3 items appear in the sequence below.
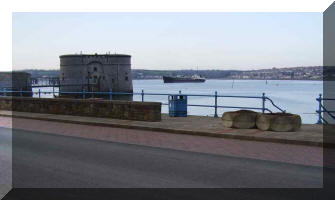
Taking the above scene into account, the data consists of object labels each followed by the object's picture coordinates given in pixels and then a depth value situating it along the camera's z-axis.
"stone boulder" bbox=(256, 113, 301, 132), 13.45
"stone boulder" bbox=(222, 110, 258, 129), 14.36
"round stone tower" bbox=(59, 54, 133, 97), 98.62
